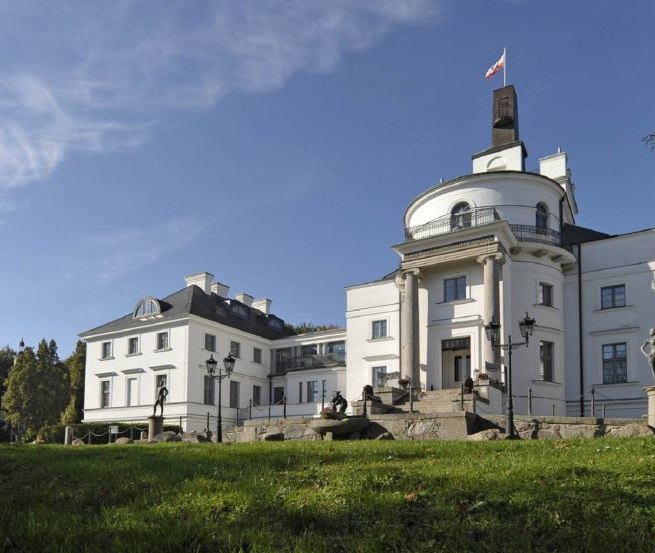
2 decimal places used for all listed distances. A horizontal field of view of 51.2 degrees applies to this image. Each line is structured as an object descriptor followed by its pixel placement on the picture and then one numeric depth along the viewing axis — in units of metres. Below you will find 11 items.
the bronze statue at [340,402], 27.84
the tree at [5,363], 68.49
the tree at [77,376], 57.02
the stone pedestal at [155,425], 25.54
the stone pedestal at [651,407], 16.89
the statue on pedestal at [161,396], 27.31
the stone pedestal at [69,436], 30.21
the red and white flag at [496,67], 42.91
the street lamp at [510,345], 18.08
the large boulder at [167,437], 23.23
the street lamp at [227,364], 25.51
